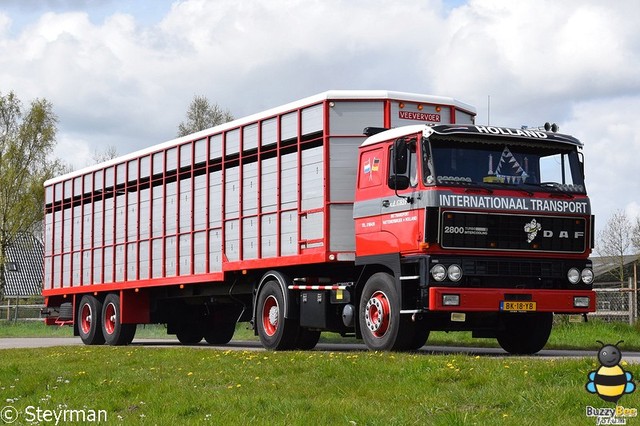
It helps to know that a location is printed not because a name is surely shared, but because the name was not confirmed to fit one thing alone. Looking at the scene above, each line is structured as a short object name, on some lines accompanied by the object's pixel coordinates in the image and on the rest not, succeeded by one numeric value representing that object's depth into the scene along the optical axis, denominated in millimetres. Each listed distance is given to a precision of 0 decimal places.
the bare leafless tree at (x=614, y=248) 59719
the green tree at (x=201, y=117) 60781
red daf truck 15992
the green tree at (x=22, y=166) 57469
